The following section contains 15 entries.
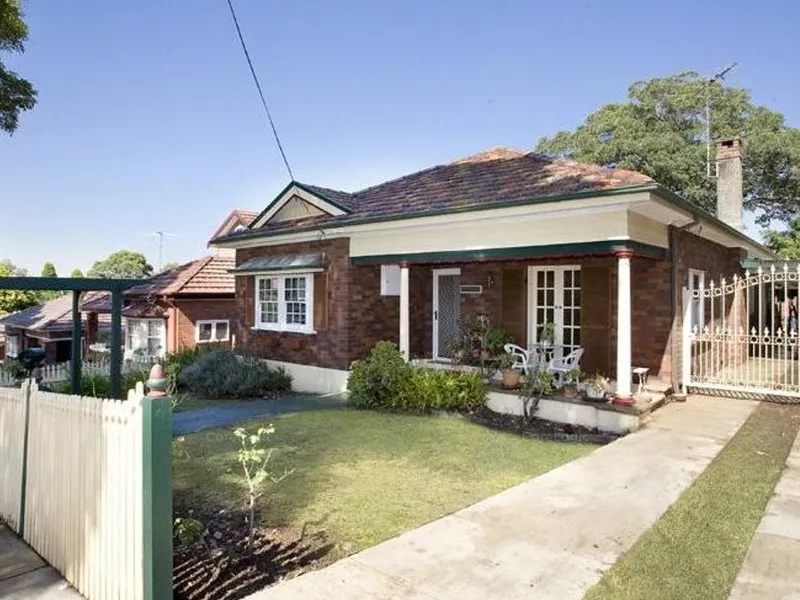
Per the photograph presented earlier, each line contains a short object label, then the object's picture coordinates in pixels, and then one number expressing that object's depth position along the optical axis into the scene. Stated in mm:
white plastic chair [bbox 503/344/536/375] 9875
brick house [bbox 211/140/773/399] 8695
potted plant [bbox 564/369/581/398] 9219
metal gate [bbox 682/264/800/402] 9523
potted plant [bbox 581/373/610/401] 8695
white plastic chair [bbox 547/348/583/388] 9648
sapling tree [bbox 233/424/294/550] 3982
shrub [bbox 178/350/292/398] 11977
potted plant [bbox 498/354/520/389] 9828
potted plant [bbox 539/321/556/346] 9828
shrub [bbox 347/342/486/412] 9594
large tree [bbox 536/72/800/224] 26453
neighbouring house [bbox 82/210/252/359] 18453
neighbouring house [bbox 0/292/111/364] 21844
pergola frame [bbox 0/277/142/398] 6125
